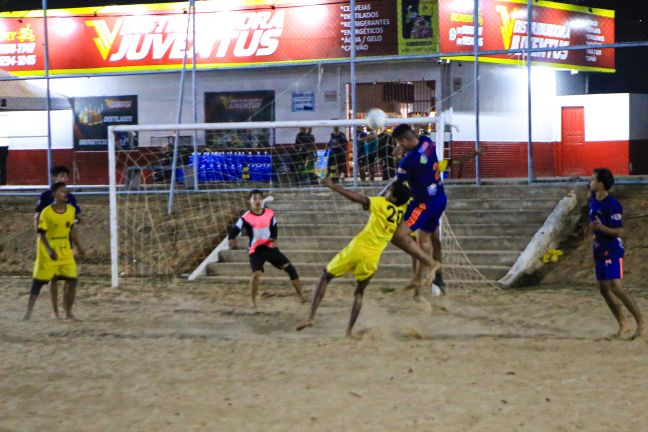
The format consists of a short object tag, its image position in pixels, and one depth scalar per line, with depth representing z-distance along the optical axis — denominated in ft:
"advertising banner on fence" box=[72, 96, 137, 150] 85.35
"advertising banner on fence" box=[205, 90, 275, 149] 82.07
